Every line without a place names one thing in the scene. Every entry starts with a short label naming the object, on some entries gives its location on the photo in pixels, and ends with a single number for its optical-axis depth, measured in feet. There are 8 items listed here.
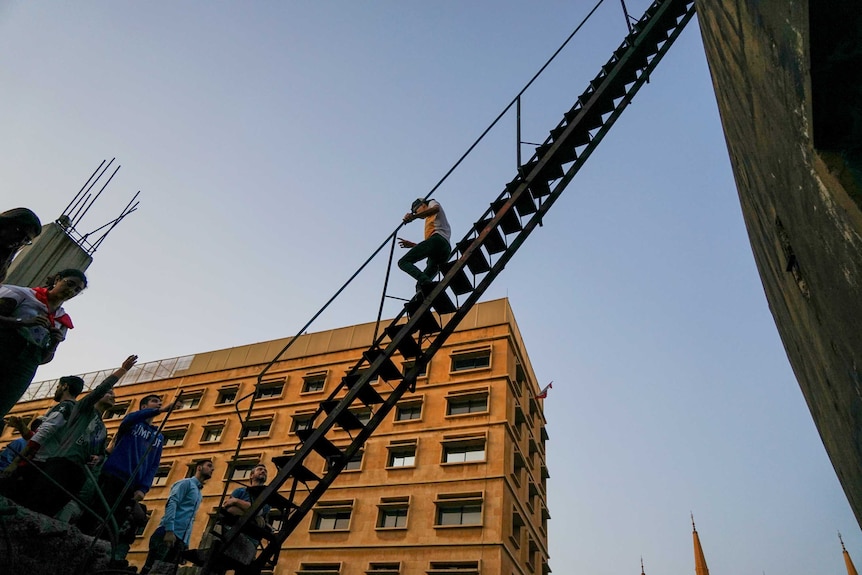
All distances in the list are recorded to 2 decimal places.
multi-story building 80.74
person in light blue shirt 22.59
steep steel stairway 21.60
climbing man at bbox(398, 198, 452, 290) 24.58
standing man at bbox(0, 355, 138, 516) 15.93
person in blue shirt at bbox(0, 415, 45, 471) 20.18
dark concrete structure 5.87
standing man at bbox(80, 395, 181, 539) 19.94
